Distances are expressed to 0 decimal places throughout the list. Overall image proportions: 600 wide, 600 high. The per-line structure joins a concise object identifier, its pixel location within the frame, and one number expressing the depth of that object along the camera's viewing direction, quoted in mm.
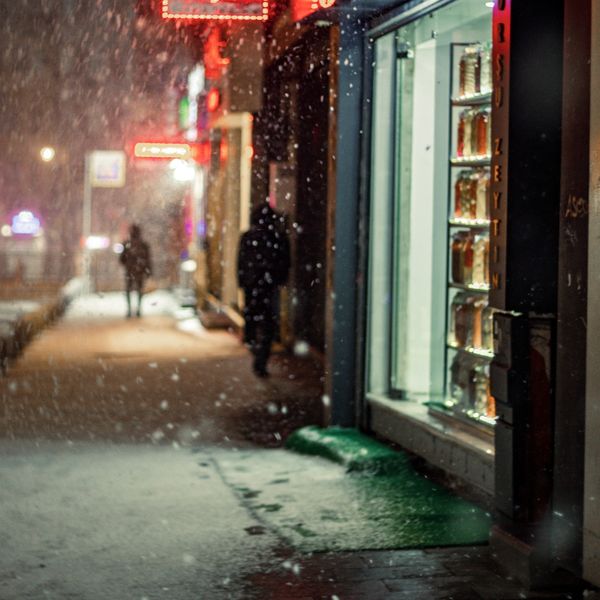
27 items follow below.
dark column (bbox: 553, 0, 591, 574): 5473
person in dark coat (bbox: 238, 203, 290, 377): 13453
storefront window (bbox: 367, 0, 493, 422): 8031
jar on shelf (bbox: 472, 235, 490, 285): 7836
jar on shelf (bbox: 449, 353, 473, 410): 8109
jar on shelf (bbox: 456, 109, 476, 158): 8062
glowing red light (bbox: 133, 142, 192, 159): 23859
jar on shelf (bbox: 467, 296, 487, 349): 7902
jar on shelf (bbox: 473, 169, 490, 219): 7766
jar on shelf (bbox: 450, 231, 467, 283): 8156
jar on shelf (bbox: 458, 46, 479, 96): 7951
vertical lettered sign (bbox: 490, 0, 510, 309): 5516
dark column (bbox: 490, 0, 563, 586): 5531
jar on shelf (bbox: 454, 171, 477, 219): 8016
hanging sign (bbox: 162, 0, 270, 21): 11875
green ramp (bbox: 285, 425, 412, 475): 7922
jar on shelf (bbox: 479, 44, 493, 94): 7770
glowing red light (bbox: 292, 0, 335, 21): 8695
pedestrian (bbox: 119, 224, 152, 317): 22469
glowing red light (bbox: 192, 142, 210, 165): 27011
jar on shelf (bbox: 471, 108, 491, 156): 7785
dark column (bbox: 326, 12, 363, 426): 8867
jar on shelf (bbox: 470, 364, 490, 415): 7777
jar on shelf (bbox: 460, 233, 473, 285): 7992
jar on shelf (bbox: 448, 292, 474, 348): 8078
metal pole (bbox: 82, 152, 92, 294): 32062
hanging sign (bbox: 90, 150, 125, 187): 33844
